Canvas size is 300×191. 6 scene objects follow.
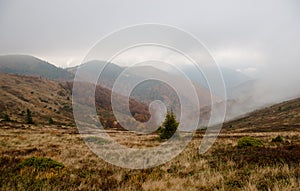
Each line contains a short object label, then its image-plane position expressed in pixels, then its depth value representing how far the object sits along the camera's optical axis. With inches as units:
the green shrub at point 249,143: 705.6
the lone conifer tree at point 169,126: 1291.5
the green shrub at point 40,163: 464.8
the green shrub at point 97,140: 1046.4
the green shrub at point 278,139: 809.6
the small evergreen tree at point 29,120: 2529.5
